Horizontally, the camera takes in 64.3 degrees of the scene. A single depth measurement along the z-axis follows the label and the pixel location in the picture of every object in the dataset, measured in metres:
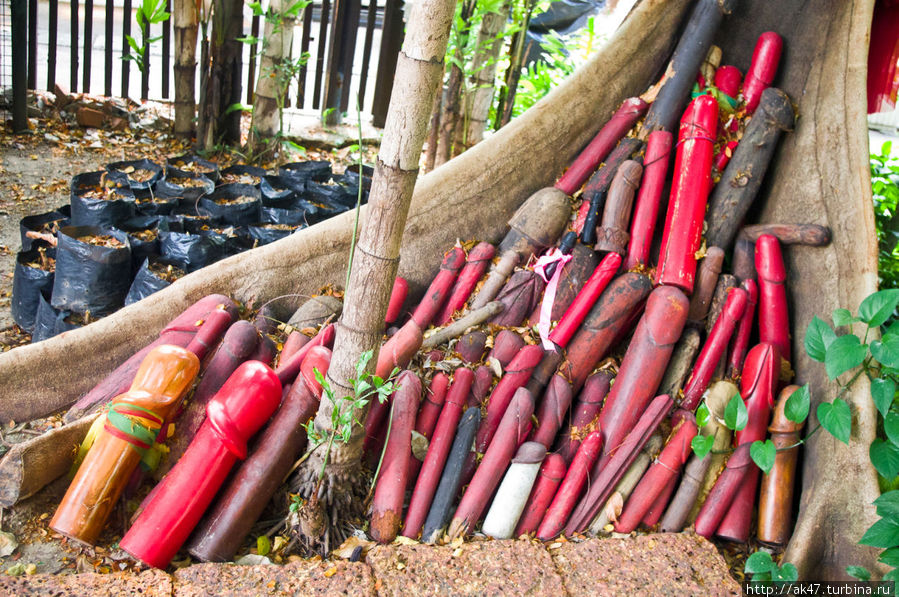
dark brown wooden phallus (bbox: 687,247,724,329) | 2.50
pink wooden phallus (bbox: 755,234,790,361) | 2.49
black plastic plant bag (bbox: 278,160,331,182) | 4.43
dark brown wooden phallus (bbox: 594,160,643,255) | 2.56
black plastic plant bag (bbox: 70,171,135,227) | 3.46
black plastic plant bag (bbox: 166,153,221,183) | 4.38
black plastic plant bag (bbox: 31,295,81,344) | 2.91
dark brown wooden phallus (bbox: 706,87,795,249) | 2.68
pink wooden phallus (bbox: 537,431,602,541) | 2.12
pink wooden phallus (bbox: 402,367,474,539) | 2.06
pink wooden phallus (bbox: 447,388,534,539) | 2.08
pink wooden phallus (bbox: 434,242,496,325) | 2.64
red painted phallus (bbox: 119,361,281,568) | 1.82
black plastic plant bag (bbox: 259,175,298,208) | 3.99
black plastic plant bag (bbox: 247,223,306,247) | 3.61
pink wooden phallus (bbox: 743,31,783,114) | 2.88
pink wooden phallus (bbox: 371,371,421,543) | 2.01
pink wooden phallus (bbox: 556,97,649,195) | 2.88
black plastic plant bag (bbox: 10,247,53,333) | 3.07
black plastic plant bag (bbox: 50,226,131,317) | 2.95
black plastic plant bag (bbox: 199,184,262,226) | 3.84
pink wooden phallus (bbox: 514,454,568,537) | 2.14
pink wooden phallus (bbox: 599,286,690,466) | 2.29
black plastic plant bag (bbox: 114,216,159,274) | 3.25
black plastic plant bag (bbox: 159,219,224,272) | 3.29
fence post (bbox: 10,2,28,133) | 5.10
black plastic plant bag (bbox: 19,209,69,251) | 3.30
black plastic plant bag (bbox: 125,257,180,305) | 3.00
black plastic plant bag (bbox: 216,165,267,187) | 4.38
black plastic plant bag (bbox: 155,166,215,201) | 3.90
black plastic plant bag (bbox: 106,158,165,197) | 3.90
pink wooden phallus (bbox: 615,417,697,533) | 2.16
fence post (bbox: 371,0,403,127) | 5.94
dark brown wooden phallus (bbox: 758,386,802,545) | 2.19
